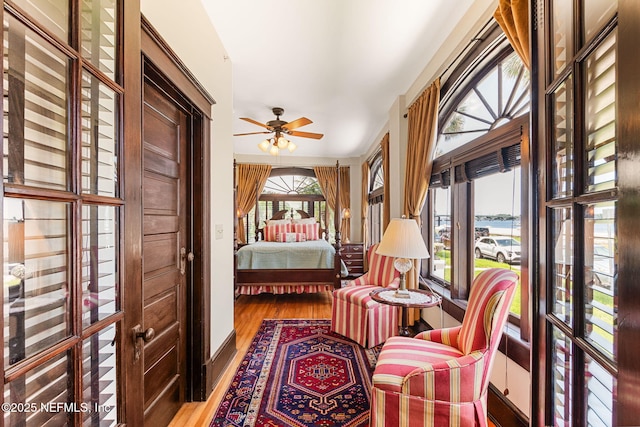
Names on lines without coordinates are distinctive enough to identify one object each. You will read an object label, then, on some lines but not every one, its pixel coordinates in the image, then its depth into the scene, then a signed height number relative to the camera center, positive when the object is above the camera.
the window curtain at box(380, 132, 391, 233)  4.02 +0.51
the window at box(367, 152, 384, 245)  5.56 +0.26
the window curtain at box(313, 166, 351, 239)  6.85 +0.69
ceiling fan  3.74 +1.14
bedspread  4.38 -0.66
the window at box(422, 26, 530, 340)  1.83 +0.32
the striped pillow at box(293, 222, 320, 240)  6.20 -0.33
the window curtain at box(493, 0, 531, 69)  1.38 +0.96
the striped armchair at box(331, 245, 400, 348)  2.74 -0.96
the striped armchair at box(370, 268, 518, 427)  1.38 -0.83
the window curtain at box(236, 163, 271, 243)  6.64 +0.69
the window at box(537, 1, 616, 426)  0.58 +0.00
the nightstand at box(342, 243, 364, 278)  6.00 -0.91
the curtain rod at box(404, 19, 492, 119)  1.89 +1.22
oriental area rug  1.81 -1.28
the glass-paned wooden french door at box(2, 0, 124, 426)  0.52 +0.01
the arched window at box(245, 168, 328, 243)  6.98 +0.44
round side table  2.15 -0.67
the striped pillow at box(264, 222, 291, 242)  6.10 -0.33
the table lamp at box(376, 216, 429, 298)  2.16 -0.21
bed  4.34 -0.83
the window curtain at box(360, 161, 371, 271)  6.19 +0.28
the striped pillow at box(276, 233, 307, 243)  5.95 -0.47
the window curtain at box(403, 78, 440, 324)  2.56 +0.60
